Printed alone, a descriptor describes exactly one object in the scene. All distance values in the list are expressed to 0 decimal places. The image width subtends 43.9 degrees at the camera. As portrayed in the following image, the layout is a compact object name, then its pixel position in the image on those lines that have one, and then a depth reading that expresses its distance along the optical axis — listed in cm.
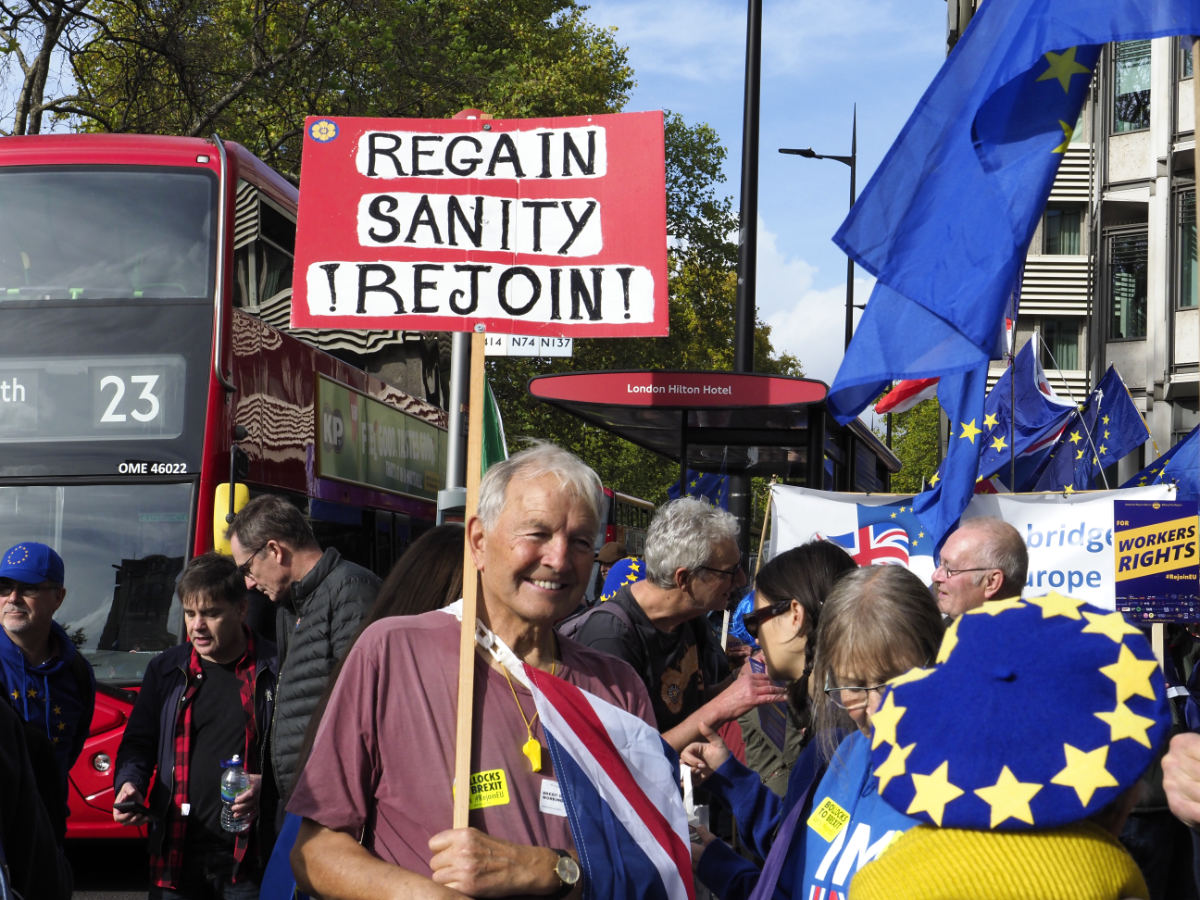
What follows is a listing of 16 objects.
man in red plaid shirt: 505
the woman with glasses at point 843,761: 277
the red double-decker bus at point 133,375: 898
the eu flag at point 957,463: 629
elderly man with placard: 285
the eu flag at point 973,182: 479
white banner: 857
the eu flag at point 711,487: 1412
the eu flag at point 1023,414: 1498
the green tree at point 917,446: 5975
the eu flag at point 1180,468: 984
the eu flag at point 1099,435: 1559
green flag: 916
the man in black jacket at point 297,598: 486
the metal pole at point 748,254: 1336
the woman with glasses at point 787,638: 387
